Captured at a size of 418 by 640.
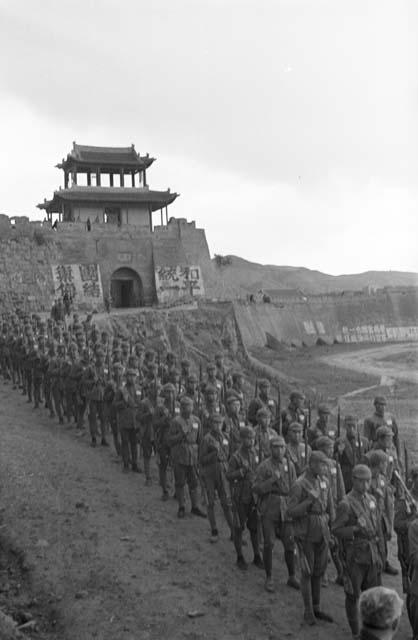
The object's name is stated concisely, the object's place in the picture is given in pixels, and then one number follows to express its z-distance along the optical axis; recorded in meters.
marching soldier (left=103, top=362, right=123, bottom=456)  10.71
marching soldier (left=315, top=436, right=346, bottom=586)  6.37
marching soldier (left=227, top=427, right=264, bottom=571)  7.06
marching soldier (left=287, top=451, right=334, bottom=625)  5.97
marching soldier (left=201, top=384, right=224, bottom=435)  8.20
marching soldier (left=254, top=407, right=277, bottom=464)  7.38
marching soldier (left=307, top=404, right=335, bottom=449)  8.30
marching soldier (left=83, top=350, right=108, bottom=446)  11.32
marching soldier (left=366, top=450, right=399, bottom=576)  5.98
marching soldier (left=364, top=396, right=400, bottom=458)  8.62
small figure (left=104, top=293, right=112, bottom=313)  28.86
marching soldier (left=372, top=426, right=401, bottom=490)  6.95
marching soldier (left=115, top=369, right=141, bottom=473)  10.16
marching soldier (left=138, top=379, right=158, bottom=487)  9.66
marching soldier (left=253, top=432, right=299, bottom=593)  6.57
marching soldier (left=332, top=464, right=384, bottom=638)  5.65
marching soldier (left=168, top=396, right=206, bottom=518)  8.38
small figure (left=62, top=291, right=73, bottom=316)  23.30
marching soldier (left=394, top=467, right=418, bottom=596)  5.93
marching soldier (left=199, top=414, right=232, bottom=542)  7.71
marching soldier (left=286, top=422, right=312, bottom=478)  7.08
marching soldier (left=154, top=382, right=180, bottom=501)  9.16
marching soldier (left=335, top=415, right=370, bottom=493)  8.14
